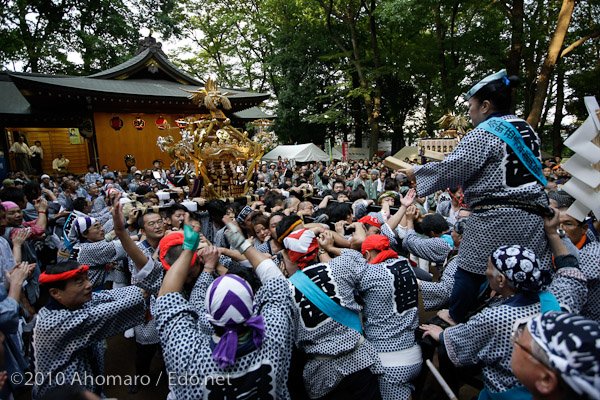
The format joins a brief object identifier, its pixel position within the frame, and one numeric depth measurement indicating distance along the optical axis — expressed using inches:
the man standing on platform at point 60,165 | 561.0
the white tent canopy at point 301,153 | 821.2
